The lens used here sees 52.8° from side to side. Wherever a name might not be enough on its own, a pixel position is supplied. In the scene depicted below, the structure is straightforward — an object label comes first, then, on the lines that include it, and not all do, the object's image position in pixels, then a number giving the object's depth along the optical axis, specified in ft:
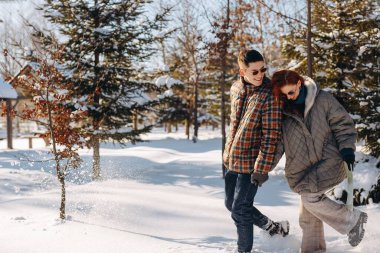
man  11.50
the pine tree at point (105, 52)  34.91
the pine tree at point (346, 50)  25.54
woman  11.34
